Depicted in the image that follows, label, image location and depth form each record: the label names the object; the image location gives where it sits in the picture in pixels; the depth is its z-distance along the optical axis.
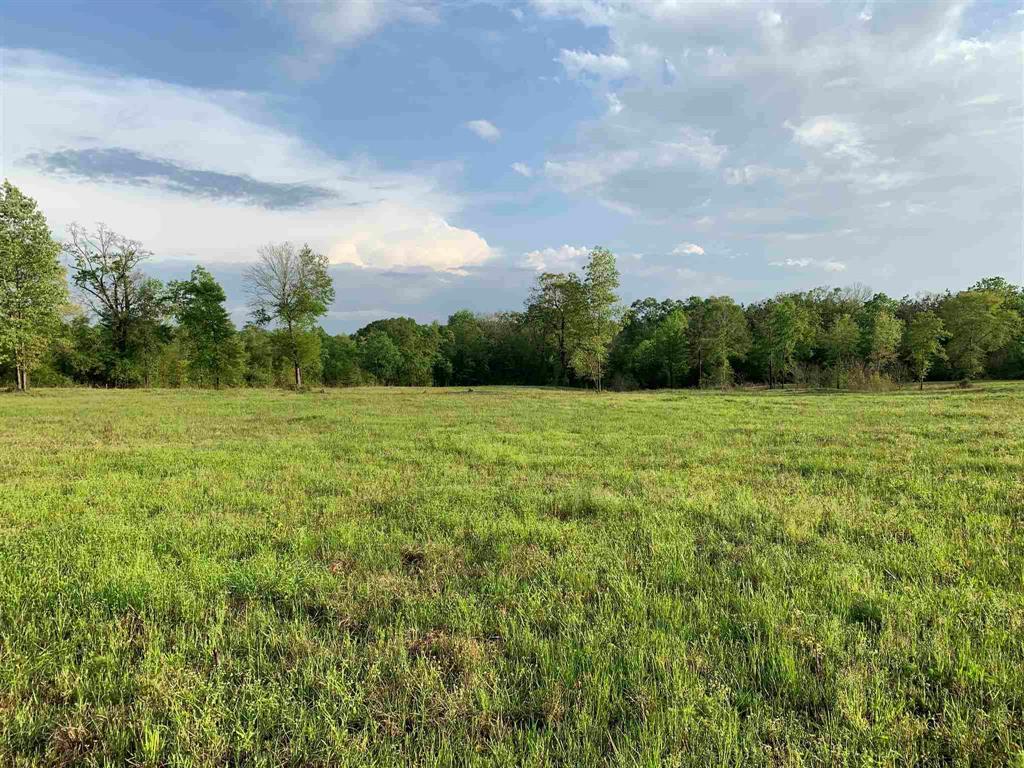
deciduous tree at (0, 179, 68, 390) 30.91
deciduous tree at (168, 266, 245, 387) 50.69
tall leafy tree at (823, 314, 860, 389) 56.97
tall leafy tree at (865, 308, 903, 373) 49.25
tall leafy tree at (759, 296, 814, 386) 56.25
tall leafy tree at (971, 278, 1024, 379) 55.06
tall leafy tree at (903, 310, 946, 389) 45.88
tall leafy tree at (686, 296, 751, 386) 61.97
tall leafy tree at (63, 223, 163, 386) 48.94
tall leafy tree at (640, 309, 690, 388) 66.94
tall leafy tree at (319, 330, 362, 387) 79.94
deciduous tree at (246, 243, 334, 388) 46.03
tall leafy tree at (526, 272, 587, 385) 49.41
